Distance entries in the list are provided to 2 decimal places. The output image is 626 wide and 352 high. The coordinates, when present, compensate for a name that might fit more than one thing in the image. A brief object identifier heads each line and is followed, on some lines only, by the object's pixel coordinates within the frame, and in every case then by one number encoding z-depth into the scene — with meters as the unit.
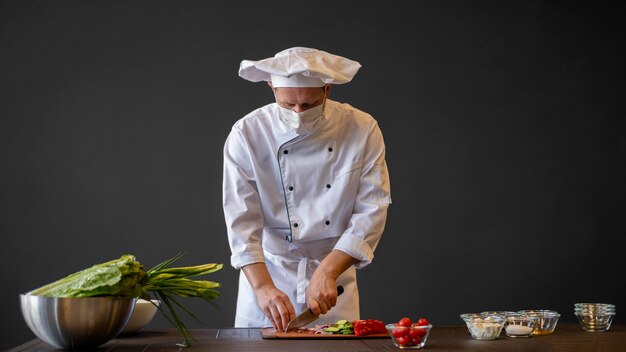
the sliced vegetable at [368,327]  2.10
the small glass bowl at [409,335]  1.85
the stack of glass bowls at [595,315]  2.20
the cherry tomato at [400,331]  1.86
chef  2.52
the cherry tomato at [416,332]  1.85
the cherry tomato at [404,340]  1.86
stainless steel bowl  1.83
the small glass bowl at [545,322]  2.13
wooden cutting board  2.07
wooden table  1.87
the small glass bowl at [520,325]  2.08
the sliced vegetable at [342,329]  2.11
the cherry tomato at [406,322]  1.87
